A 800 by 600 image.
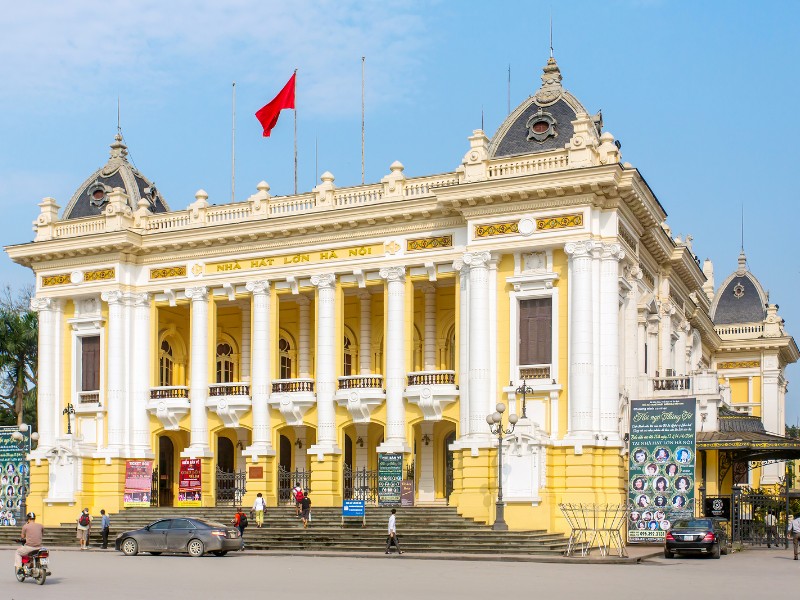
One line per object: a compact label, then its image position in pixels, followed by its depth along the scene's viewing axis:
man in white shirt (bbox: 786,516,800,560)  31.64
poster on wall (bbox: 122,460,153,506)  42.90
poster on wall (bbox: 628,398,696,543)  34.50
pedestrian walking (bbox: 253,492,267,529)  37.66
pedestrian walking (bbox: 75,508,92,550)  37.41
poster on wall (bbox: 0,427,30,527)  44.78
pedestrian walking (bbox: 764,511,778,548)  37.92
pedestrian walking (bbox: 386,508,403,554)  31.84
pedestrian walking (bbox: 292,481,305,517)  38.31
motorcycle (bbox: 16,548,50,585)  23.06
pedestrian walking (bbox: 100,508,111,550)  37.53
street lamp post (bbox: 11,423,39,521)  44.62
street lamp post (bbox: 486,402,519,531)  33.22
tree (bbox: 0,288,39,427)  64.25
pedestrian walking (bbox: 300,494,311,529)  37.00
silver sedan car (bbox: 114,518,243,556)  32.28
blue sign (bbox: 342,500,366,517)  36.16
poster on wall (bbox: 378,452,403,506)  38.12
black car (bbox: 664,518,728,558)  31.23
